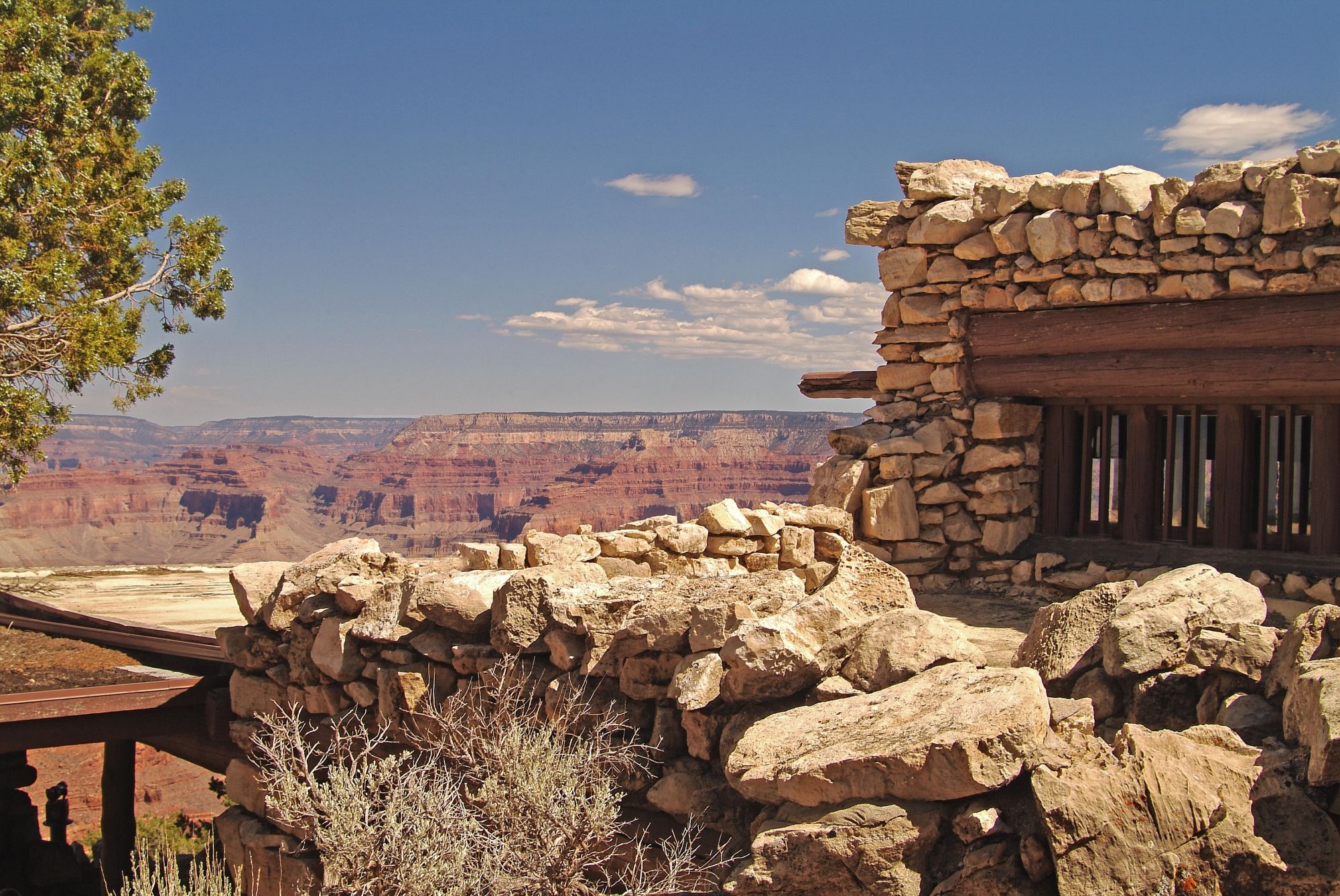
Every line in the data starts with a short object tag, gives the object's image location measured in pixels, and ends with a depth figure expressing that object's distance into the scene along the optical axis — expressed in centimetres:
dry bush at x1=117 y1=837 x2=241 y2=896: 412
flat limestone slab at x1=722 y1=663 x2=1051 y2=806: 266
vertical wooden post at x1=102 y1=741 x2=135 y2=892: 750
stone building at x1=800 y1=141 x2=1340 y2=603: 633
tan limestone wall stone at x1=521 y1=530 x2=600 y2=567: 530
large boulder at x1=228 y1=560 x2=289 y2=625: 584
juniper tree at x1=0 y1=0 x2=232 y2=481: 1110
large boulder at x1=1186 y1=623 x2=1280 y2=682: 304
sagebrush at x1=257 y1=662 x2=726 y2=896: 342
